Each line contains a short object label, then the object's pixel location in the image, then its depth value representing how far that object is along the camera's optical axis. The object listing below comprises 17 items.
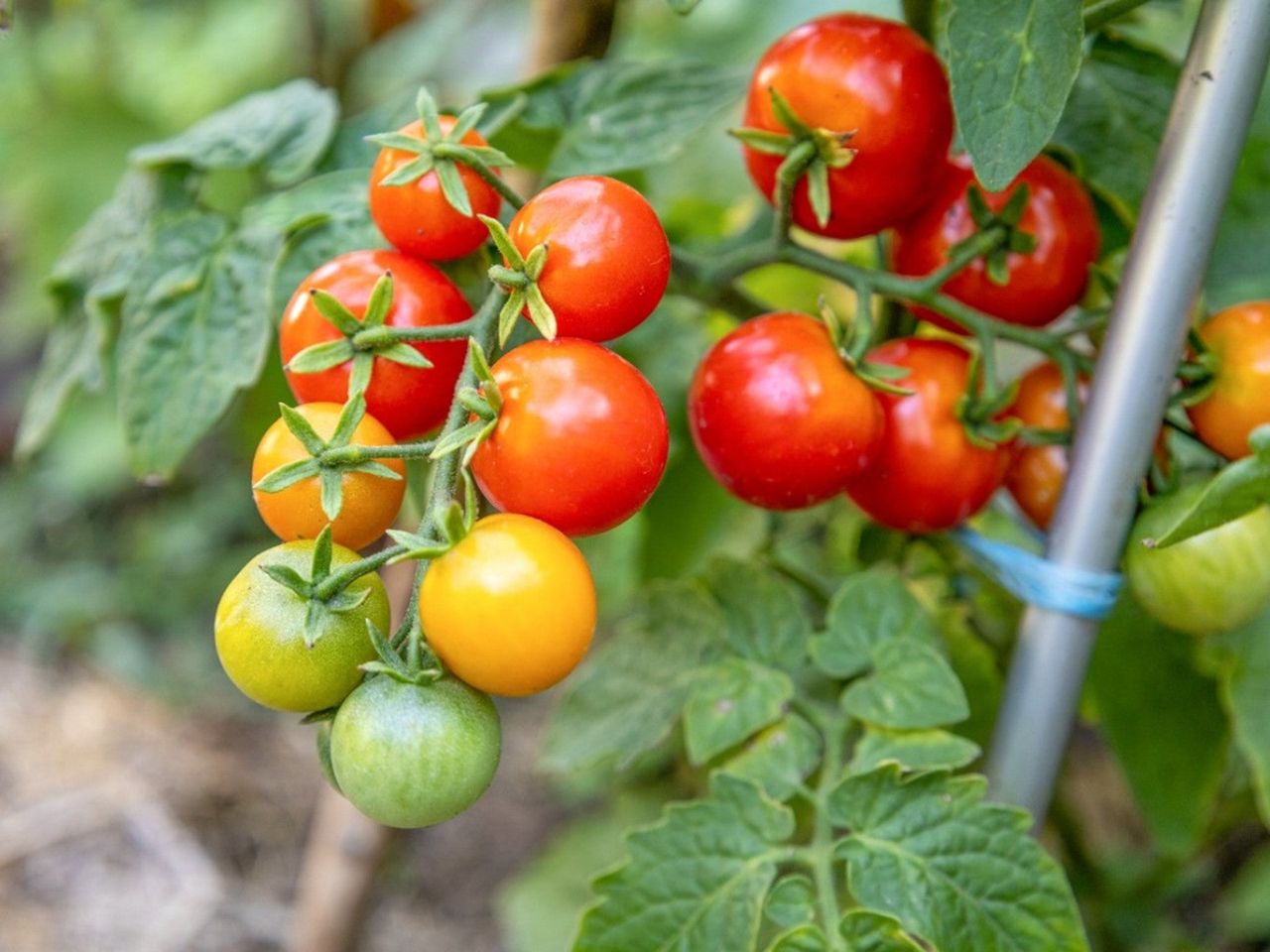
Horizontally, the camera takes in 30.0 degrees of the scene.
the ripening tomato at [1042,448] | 0.39
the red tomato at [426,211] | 0.35
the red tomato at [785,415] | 0.36
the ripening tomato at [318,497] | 0.32
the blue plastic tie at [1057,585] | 0.37
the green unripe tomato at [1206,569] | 0.36
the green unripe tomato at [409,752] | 0.30
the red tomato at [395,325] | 0.34
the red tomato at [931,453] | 0.38
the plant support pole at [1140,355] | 0.35
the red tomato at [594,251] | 0.33
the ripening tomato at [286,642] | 0.31
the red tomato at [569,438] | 0.32
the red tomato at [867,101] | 0.37
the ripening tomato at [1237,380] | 0.36
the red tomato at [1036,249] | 0.38
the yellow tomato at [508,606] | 0.30
